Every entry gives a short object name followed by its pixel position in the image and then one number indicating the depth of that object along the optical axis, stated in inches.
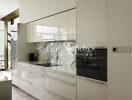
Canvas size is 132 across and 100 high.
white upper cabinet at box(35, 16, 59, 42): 94.2
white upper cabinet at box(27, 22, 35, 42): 116.1
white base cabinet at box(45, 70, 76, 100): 72.0
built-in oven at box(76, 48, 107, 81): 57.7
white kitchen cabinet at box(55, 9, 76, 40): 77.8
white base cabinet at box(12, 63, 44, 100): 96.6
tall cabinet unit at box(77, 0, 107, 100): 58.3
